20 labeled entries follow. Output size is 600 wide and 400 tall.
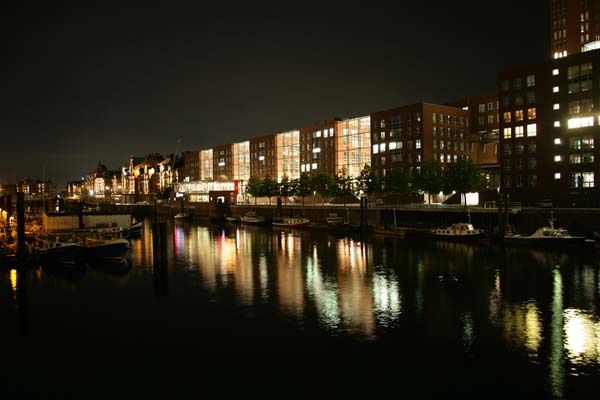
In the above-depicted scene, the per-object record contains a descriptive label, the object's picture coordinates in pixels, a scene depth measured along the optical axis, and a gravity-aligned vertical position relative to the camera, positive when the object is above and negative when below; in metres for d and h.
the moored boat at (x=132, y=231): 72.44 -4.55
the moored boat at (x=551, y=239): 51.38 -4.99
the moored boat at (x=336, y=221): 81.88 -3.96
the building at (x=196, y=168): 196.70 +13.69
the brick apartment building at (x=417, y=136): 109.44 +14.15
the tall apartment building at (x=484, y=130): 117.50 +15.88
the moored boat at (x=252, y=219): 101.12 -4.03
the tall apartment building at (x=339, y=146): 125.06 +13.94
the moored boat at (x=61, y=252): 46.94 -4.67
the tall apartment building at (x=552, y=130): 80.69 +11.35
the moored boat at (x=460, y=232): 60.21 -4.73
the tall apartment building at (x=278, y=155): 147.75 +13.90
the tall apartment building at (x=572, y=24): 152.00 +53.69
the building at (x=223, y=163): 176.00 +14.11
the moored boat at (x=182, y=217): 130.38 -4.17
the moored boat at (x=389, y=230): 69.38 -4.88
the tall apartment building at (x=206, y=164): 189.25 +14.40
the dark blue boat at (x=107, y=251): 49.94 -4.90
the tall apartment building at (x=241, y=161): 168.88 +13.96
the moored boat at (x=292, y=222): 89.38 -4.41
